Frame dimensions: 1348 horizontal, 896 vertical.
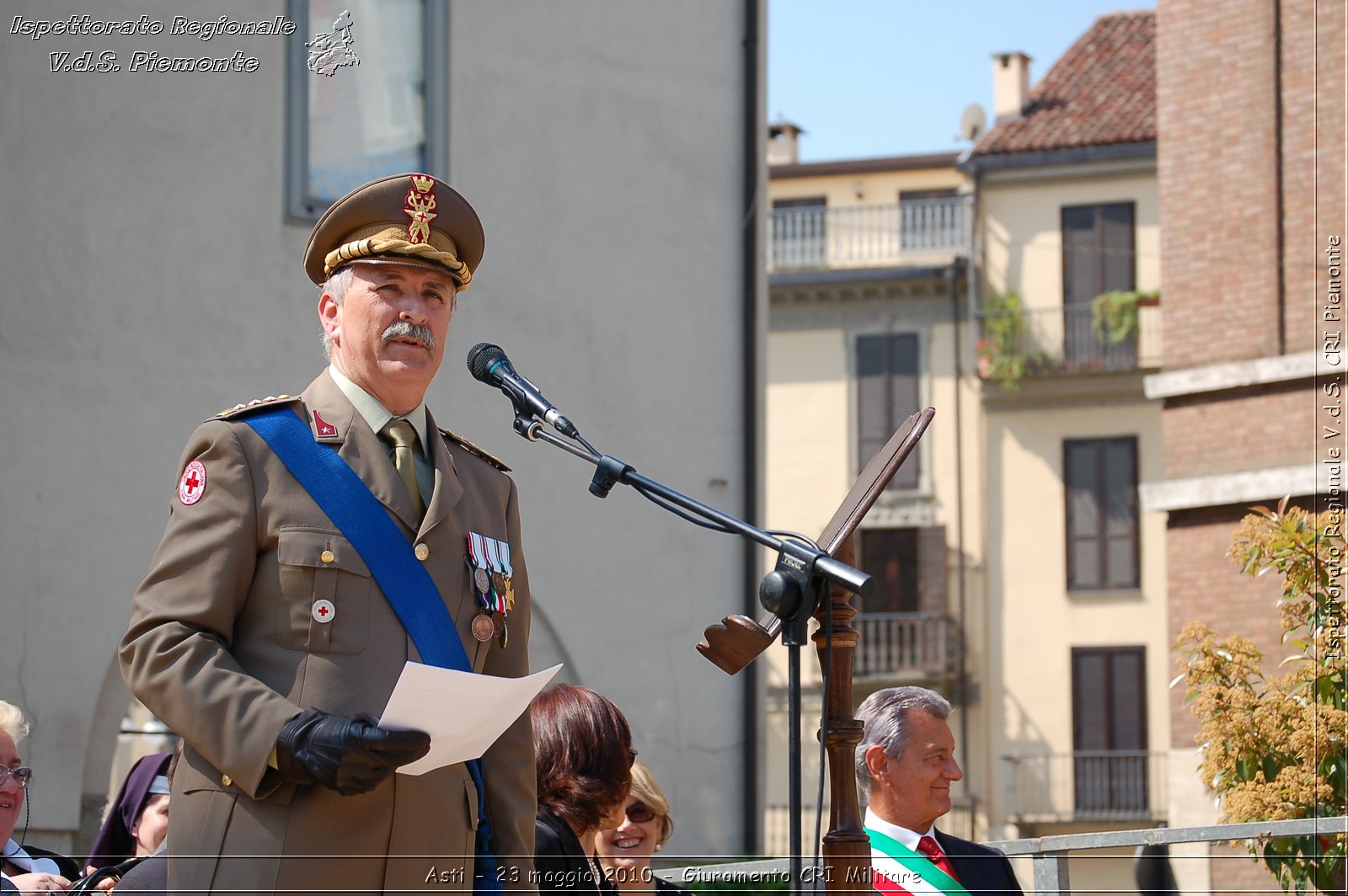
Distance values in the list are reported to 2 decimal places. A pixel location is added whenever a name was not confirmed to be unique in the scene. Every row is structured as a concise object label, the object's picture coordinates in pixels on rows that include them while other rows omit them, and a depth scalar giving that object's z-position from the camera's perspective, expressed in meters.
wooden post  7.00
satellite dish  68.31
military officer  6.39
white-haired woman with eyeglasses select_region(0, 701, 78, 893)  9.89
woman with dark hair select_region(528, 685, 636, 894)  9.02
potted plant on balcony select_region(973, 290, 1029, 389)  65.31
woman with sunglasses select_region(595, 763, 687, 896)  10.49
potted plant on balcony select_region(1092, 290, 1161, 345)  64.44
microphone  7.21
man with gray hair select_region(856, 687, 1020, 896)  11.05
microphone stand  6.62
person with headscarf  11.37
